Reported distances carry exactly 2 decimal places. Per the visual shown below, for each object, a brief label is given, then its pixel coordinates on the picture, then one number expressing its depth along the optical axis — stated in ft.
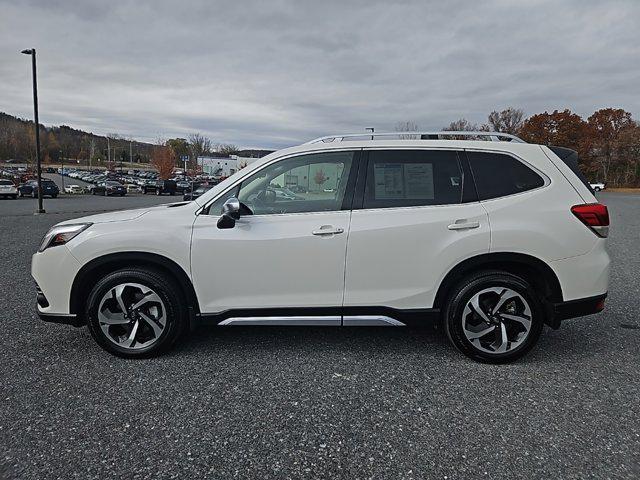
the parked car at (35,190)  100.26
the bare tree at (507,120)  200.13
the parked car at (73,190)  129.08
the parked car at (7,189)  90.11
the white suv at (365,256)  10.10
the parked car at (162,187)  135.64
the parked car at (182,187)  139.44
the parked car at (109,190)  123.24
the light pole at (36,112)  52.73
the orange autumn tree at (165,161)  229.66
